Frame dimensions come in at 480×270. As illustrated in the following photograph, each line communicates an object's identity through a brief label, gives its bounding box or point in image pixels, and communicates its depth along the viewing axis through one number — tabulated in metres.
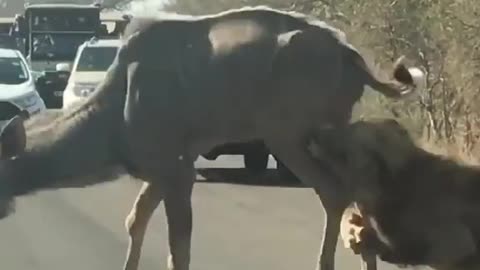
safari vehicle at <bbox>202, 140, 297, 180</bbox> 21.15
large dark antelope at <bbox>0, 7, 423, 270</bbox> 9.68
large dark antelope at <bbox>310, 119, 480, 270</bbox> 8.40
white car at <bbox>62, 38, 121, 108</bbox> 29.11
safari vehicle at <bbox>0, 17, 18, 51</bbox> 49.83
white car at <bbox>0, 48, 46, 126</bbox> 25.78
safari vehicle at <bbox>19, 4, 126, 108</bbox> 44.56
